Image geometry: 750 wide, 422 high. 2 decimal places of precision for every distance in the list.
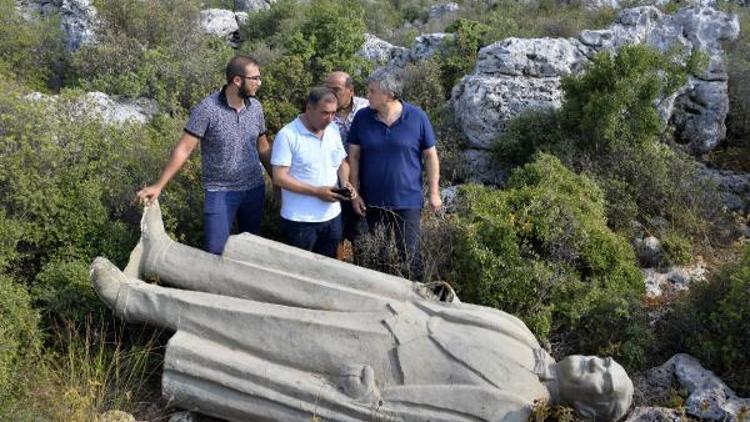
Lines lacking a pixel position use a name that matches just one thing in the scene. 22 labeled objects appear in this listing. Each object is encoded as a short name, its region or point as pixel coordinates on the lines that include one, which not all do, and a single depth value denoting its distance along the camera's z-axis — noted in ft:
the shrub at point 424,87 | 29.23
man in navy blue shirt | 15.64
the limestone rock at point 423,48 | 32.14
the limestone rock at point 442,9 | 56.47
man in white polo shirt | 14.87
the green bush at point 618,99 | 22.33
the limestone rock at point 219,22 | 42.19
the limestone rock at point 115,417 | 12.50
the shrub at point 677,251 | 19.85
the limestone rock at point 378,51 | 35.04
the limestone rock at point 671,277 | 18.57
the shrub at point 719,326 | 13.62
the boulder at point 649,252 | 20.12
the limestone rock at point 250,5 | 56.62
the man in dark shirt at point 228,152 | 14.88
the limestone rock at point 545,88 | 25.21
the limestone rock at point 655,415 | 11.32
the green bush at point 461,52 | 30.78
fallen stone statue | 11.44
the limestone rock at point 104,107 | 20.15
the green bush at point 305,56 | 30.86
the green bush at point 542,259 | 15.99
